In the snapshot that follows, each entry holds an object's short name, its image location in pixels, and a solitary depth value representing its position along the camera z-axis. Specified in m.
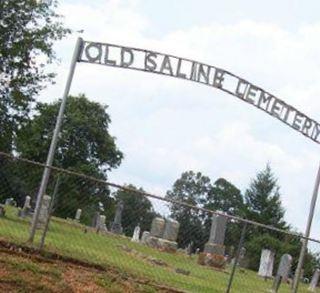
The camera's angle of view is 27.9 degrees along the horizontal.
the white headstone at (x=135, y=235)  18.10
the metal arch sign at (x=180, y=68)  13.84
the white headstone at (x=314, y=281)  24.82
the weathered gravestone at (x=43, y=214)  20.48
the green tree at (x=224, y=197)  93.44
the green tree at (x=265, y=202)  60.06
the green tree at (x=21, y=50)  27.20
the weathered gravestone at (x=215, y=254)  23.34
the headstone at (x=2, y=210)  20.83
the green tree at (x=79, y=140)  60.72
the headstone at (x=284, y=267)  19.34
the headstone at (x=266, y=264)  26.11
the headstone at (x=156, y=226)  16.89
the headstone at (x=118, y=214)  16.38
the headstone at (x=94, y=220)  23.89
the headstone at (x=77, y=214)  13.99
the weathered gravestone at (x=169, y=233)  20.20
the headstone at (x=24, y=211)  24.87
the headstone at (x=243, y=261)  25.78
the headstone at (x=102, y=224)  25.39
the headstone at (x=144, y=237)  25.43
